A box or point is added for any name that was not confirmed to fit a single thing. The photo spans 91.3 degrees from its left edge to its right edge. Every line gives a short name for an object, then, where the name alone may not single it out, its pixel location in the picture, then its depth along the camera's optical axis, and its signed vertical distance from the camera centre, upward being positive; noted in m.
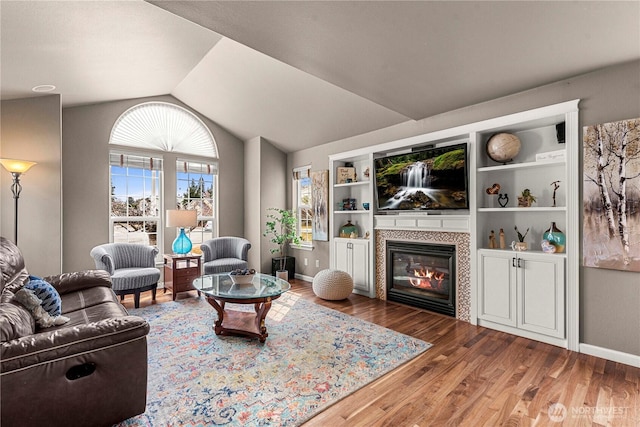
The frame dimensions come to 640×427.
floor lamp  3.45 +0.52
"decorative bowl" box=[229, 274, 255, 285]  3.40 -0.71
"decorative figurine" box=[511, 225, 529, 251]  3.17 -0.32
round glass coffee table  2.97 -0.80
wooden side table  4.52 -0.84
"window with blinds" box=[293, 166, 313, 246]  6.00 +0.23
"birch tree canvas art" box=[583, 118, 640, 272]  2.51 +0.14
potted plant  5.80 -0.34
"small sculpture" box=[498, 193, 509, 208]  3.49 +0.14
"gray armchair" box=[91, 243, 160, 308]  3.94 -0.71
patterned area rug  1.96 -1.23
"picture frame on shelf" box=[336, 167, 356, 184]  5.09 +0.63
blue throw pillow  2.37 -0.62
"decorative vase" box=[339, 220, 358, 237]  5.09 -0.27
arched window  5.10 +0.78
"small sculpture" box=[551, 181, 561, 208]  3.13 +0.25
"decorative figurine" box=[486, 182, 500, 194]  3.49 +0.26
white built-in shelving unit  2.83 -0.10
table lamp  4.69 -0.13
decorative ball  3.30 +0.70
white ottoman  4.36 -1.01
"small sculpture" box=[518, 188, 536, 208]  3.26 +0.14
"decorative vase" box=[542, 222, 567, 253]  2.98 -0.24
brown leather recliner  1.47 -0.81
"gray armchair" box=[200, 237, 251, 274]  4.81 -0.67
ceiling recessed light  3.62 +1.50
